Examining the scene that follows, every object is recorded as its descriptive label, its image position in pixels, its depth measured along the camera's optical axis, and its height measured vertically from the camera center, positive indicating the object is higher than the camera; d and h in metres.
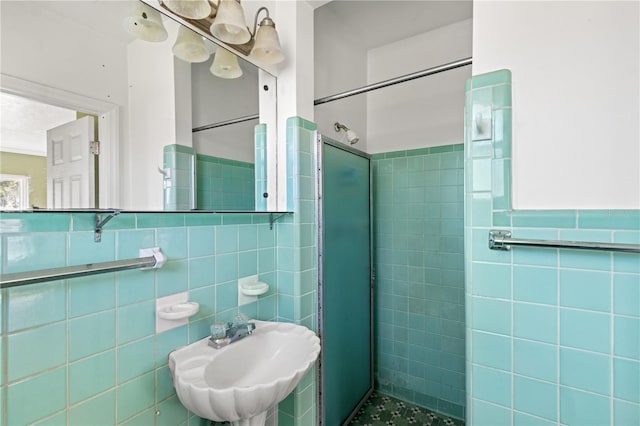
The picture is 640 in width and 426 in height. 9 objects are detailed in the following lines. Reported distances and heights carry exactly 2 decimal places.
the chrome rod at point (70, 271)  0.63 -0.14
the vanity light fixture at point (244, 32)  1.08 +0.74
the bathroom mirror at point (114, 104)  0.70 +0.35
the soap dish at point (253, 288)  1.24 -0.33
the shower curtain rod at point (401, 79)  1.21 +0.62
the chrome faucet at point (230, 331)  1.08 -0.46
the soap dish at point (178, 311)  0.94 -0.33
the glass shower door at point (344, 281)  1.62 -0.44
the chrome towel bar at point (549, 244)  0.82 -0.11
